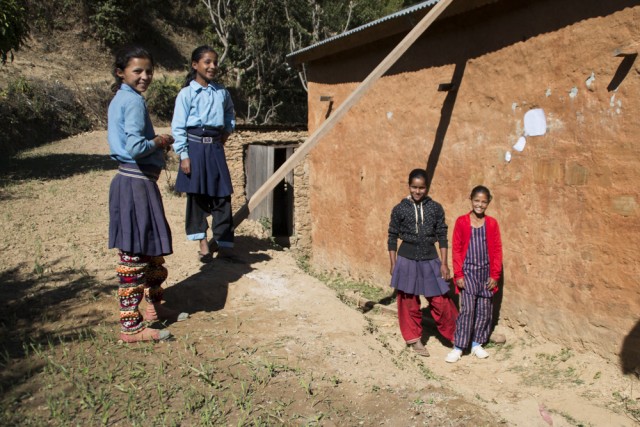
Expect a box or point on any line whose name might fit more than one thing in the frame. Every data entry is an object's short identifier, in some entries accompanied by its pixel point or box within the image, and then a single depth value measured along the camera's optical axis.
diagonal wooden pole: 4.17
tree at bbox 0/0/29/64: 8.52
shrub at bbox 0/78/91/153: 14.02
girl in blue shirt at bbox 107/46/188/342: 3.19
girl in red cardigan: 4.00
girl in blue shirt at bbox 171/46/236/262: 4.38
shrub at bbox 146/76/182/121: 21.25
